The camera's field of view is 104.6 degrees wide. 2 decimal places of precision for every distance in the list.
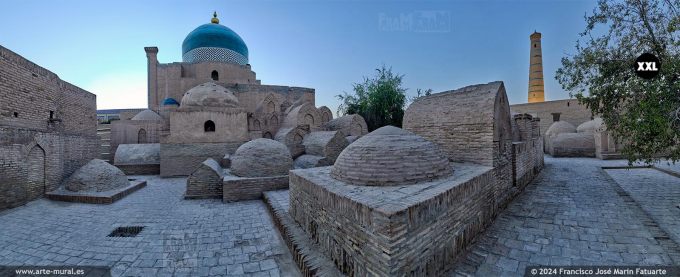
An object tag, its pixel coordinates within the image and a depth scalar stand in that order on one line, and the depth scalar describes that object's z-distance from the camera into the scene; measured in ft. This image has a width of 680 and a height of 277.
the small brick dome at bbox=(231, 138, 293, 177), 29.12
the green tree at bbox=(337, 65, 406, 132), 71.72
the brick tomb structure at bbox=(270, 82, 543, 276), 9.89
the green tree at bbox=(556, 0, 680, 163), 16.24
